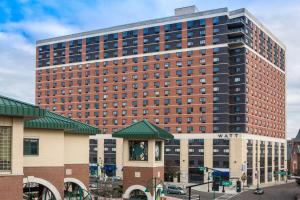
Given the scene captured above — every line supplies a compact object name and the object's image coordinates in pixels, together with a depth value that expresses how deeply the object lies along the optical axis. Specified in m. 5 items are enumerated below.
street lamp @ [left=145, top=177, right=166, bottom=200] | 38.17
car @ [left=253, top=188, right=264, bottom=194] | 93.03
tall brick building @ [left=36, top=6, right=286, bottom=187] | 113.12
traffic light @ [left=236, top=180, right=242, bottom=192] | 96.69
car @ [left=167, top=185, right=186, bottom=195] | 88.75
